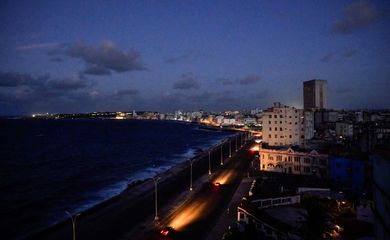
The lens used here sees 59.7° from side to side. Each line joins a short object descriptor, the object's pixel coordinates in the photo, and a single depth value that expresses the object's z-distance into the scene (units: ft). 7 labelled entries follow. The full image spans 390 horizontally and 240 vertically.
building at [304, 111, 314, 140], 318.65
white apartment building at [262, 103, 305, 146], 301.43
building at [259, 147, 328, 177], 216.54
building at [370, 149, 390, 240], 46.24
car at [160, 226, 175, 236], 129.80
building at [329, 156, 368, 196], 184.65
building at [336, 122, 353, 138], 415.03
